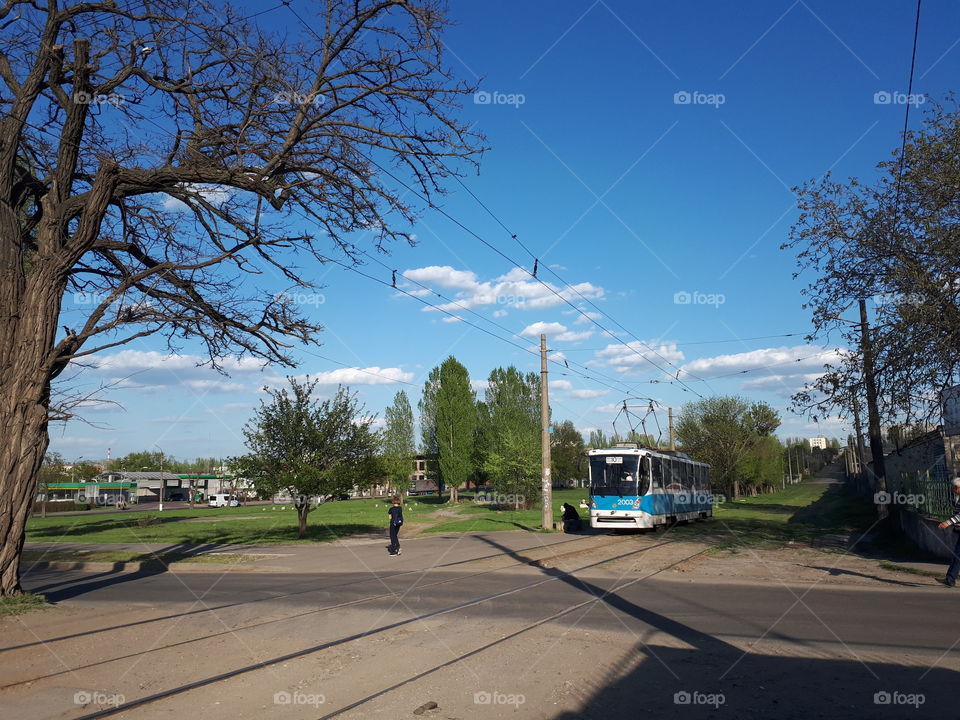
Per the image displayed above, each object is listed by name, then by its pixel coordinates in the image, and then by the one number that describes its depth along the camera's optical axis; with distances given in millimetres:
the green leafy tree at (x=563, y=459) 99938
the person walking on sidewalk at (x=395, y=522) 21375
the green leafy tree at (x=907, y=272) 15758
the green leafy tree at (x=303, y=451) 27406
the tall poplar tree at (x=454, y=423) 73562
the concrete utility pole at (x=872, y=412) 17750
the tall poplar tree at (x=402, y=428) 92000
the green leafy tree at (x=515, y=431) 48906
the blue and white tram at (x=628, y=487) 27328
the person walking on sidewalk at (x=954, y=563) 12719
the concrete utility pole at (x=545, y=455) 27970
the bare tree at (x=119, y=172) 12227
